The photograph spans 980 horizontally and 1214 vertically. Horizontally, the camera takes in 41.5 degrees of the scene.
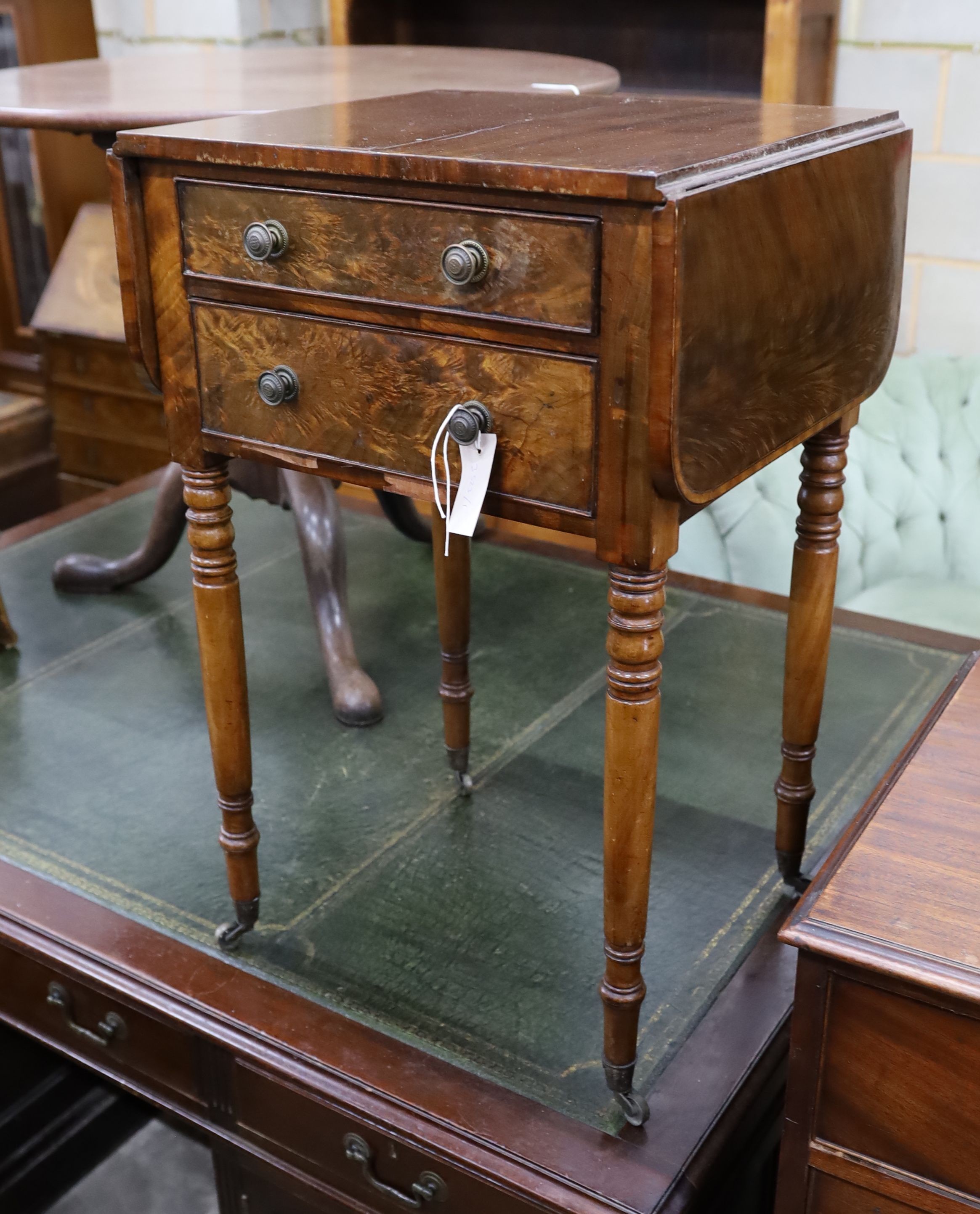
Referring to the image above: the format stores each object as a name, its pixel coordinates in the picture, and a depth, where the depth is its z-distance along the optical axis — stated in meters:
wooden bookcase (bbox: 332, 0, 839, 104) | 2.17
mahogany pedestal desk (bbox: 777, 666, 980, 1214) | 0.79
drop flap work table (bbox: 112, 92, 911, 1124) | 0.85
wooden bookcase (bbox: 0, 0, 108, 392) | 3.12
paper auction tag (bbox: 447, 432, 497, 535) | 0.95
